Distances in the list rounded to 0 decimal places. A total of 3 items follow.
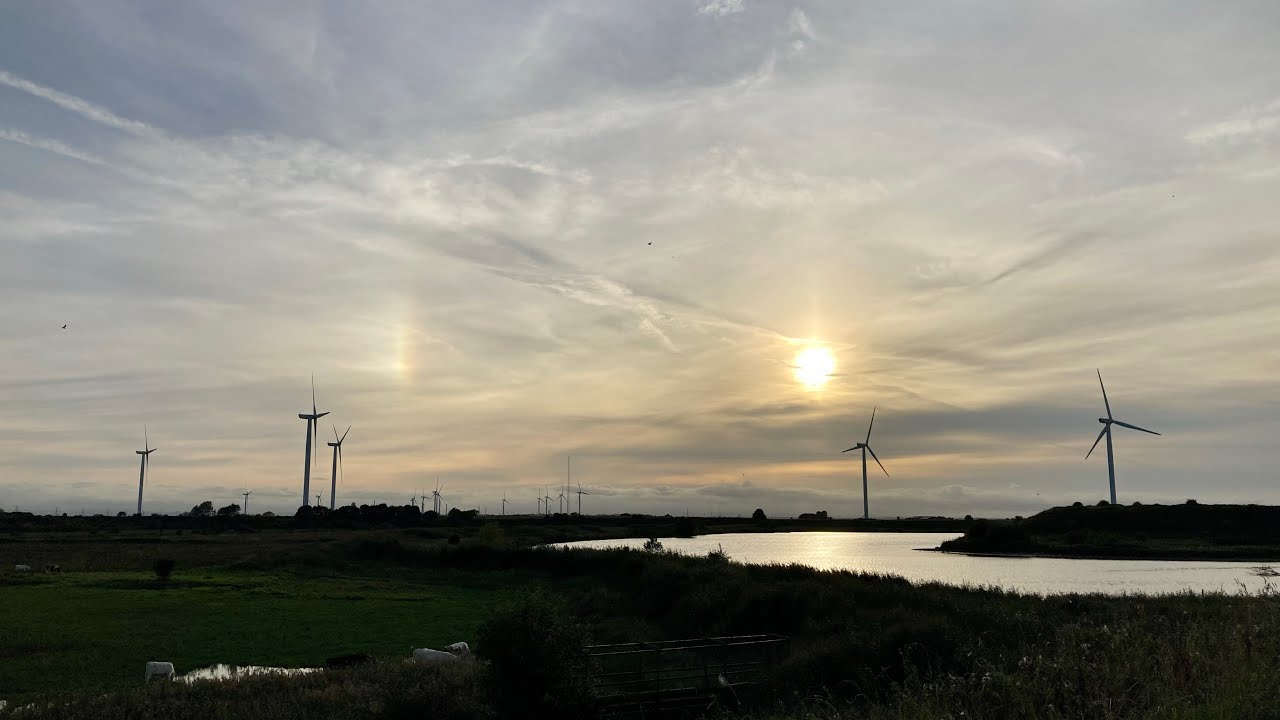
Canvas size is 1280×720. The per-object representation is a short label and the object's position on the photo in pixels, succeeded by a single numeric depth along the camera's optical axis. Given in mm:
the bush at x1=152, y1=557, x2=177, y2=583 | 67062
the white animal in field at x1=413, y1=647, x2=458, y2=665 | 34344
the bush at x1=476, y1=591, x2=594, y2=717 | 24625
